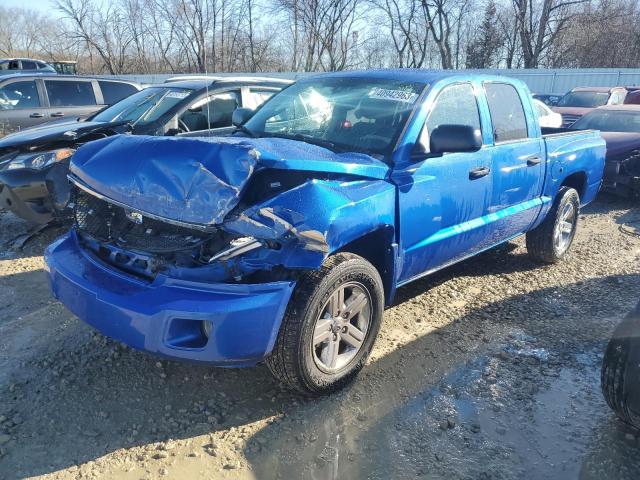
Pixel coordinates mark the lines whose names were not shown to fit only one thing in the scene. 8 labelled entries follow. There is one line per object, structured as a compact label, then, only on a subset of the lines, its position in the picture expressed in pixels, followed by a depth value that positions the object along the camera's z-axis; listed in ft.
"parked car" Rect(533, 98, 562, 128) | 34.35
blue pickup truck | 8.00
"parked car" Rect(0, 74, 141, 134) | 30.45
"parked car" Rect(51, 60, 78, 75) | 94.03
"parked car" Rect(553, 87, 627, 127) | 47.67
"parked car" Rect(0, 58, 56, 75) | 72.28
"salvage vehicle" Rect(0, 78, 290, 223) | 16.01
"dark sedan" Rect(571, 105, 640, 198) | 25.55
